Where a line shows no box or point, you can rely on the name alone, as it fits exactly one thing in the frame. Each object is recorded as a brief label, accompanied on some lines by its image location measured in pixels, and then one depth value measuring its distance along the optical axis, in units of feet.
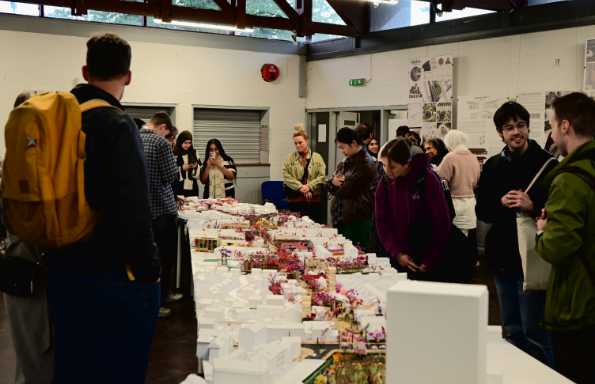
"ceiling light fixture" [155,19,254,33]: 31.96
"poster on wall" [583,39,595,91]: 25.31
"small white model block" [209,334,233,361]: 7.47
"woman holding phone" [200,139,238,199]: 27.66
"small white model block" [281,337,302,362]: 7.03
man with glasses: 11.30
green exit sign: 35.76
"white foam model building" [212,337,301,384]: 5.97
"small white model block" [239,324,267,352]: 7.56
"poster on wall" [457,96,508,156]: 28.84
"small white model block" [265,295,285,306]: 9.32
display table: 6.53
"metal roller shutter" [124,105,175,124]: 35.76
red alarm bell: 38.32
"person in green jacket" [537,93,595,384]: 8.50
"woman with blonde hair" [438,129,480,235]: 22.59
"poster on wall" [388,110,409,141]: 33.60
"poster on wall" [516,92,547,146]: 27.09
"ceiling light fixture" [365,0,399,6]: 27.61
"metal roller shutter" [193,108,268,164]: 37.73
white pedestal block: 3.92
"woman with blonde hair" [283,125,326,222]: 24.75
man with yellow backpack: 7.38
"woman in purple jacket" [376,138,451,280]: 13.83
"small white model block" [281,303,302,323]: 8.84
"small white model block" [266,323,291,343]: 7.89
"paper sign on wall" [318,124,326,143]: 38.83
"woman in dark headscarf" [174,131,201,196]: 28.19
